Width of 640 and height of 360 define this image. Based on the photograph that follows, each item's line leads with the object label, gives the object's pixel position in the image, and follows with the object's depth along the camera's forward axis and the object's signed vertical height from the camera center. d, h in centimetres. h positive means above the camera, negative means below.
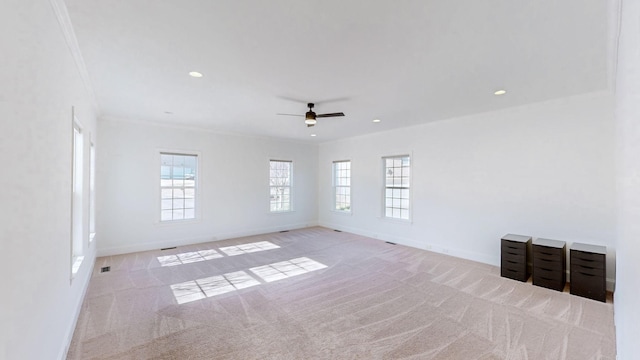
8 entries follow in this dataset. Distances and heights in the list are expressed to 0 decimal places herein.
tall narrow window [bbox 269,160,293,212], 771 -15
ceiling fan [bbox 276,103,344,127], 406 +100
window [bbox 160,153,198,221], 594 -16
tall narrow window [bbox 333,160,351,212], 775 -15
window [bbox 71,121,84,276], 310 -28
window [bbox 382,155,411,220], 625 -12
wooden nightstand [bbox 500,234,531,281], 394 -115
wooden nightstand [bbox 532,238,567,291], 364 -116
